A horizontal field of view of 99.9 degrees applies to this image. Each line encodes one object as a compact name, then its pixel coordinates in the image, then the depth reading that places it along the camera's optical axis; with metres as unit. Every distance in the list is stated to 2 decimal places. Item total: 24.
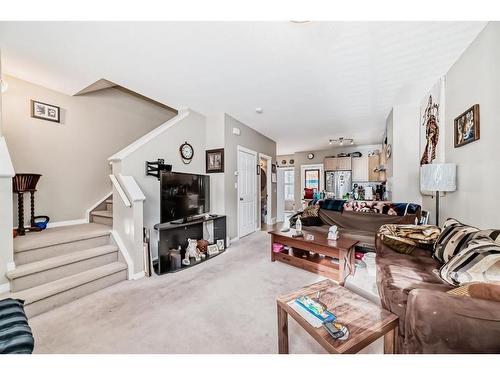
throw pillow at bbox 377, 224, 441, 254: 1.89
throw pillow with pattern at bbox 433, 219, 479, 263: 1.48
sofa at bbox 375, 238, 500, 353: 0.76
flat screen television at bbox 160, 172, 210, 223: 2.66
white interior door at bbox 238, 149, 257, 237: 4.38
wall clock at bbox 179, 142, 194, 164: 3.60
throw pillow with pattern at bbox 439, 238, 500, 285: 1.08
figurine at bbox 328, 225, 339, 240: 2.63
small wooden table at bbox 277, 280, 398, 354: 0.94
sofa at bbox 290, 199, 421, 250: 3.02
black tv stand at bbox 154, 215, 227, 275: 2.69
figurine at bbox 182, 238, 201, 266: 3.03
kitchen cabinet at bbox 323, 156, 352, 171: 6.70
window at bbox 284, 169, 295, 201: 9.53
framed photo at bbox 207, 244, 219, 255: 3.32
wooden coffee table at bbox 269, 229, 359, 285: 2.36
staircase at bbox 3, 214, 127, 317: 1.85
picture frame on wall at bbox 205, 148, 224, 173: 3.88
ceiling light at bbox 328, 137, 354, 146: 6.00
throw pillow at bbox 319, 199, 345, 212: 3.71
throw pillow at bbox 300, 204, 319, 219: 3.97
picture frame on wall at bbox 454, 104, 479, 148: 1.75
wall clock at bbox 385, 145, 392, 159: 3.93
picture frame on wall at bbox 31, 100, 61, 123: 2.83
